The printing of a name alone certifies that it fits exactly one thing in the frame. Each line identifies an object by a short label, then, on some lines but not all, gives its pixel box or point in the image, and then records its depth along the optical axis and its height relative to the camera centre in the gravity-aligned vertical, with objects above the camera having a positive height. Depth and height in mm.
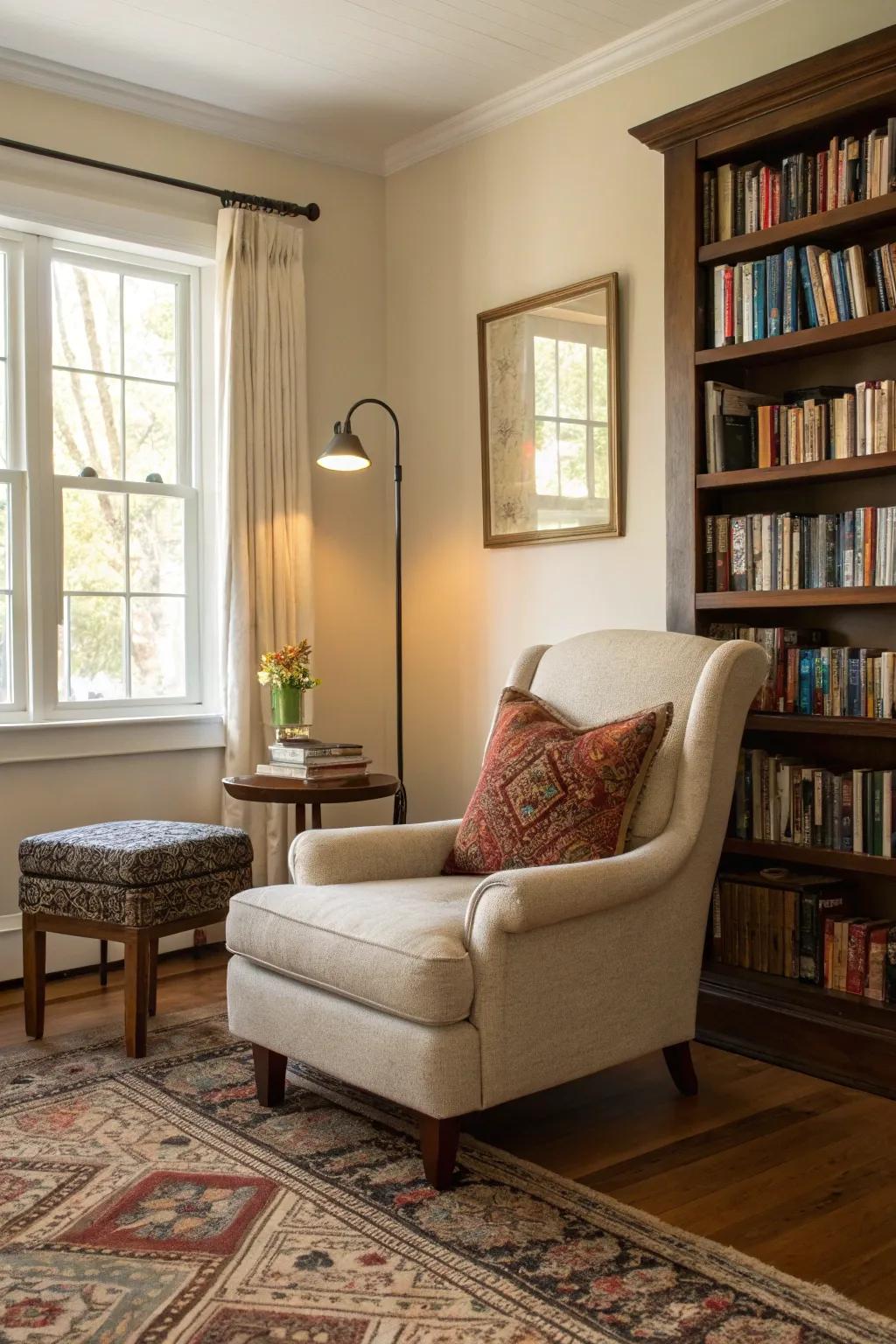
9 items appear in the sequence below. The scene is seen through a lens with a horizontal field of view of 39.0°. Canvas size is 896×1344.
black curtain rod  3770 +1445
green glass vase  3805 -223
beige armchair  2301 -606
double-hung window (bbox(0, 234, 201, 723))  3902 +485
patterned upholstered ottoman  3088 -641
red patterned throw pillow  2664 -351
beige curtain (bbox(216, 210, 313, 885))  4172 +535
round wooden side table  3490 -440
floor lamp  3891 +548
